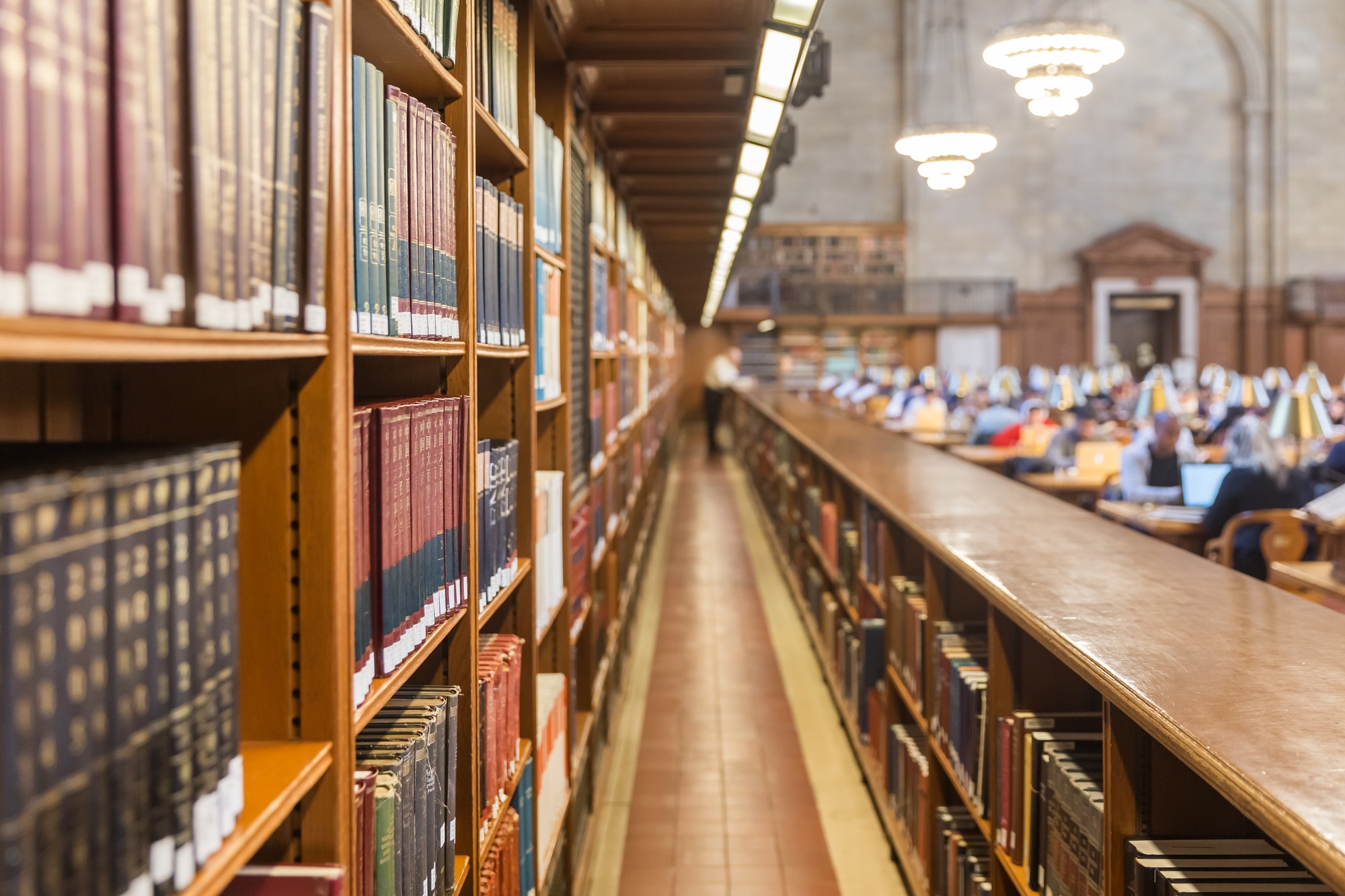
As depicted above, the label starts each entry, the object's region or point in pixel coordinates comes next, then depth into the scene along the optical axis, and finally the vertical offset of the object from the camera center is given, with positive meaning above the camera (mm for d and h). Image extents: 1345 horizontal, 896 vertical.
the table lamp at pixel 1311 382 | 8328 +108
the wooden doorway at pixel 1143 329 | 21031 +1338
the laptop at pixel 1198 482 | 5785 -460
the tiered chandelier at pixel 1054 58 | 9844 +3136
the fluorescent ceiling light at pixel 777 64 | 2285 +758
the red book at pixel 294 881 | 1005 -447
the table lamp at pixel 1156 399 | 7512 -15
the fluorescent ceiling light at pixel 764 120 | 2842 +779
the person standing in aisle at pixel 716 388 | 16344 +164
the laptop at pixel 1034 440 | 8188 -327
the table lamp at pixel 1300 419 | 5766 -124
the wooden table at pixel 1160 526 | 5320 -643
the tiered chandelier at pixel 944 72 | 19469 +6024
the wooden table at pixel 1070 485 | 6633 -546
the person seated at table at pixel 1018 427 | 8562 -240
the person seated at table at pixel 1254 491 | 4855 -440
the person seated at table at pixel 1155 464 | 5961 -393
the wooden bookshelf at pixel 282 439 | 871 -36
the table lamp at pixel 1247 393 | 10523 +26
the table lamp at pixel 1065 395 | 9945 +22
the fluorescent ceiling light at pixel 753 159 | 3496 +808
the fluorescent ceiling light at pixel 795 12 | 2115 +767
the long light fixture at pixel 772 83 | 2174 +767
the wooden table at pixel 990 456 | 7961 -434
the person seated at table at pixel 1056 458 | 7258 -409
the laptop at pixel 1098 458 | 7066 -405
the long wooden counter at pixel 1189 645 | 1082 -357
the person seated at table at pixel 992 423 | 9000 -219
